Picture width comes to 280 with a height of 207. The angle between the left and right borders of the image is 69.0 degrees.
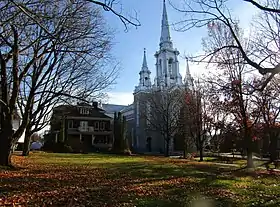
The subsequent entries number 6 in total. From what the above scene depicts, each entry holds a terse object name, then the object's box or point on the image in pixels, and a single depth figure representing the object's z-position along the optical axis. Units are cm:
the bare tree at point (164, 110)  3040
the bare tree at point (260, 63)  566
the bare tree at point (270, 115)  1295
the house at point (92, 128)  3892
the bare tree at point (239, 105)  1299
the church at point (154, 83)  4196
